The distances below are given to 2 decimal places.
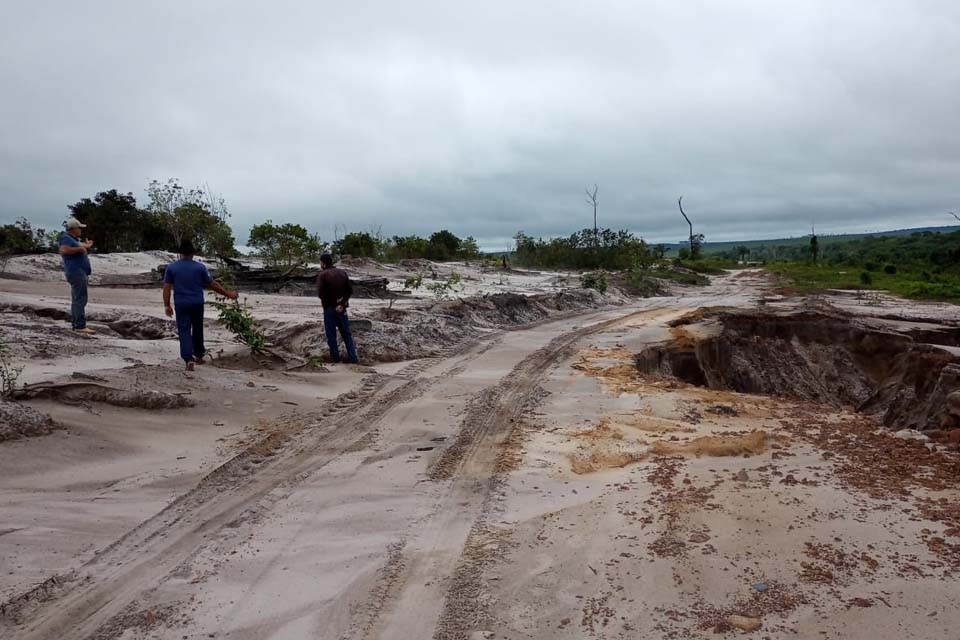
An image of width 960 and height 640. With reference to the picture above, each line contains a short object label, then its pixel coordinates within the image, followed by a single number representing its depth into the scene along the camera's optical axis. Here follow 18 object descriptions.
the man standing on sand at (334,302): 8.72
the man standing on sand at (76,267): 8.14
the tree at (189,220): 25.59
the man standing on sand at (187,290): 7.17
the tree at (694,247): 56.32
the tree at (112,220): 27.58
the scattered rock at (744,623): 2.82
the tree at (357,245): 32.03
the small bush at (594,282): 23.82
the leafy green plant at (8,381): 5.28
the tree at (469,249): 36.58
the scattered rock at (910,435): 5.49
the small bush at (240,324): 8.12
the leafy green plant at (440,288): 15.27
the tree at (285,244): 19.70
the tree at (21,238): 23.92
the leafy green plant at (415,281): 14.58
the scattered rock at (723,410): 6.63
